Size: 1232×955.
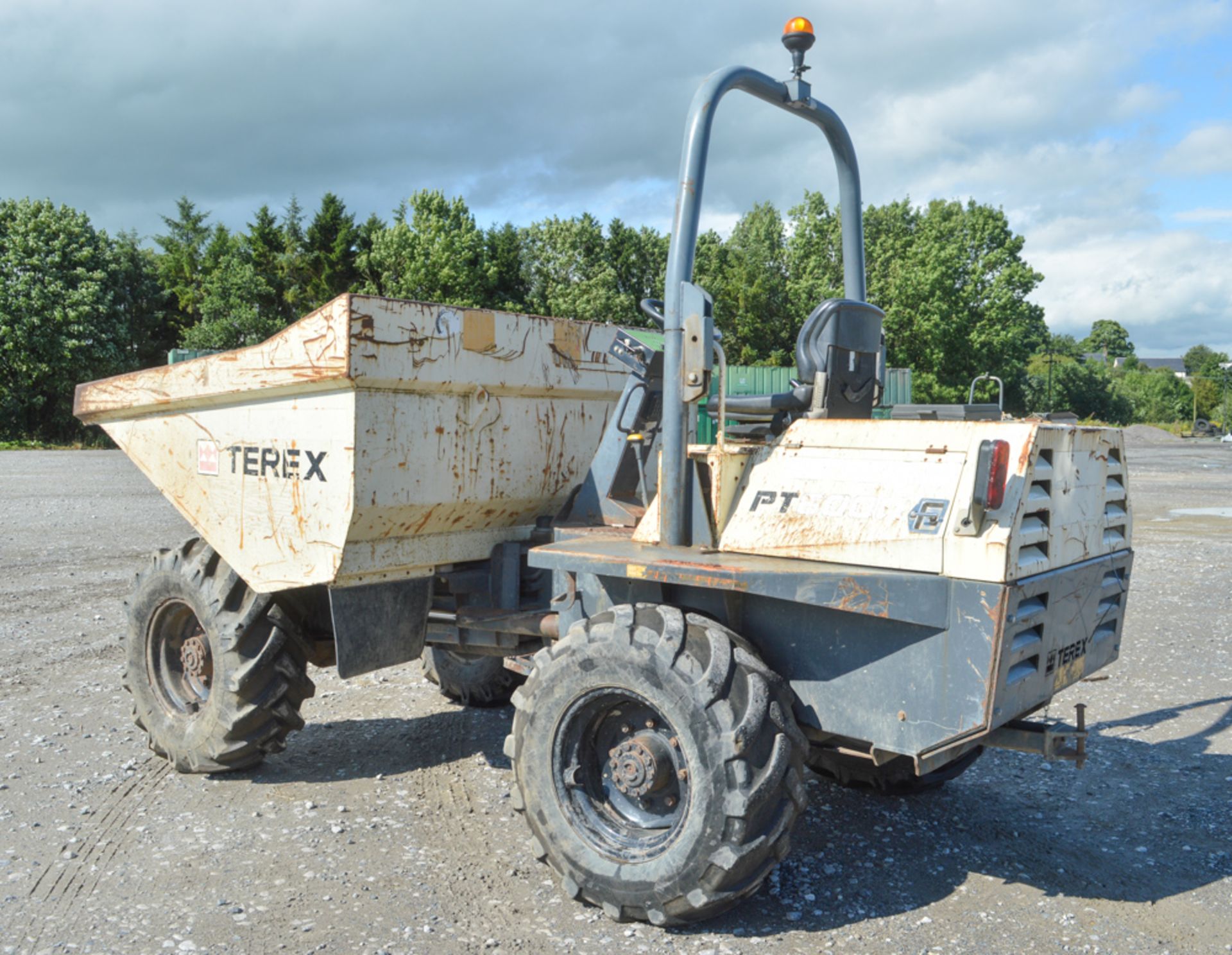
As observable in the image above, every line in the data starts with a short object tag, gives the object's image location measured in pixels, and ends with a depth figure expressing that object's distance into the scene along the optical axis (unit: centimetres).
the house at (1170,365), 15338
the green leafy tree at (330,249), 4091
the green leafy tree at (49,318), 3459
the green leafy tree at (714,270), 4559
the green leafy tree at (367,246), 4097
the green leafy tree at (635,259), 4288
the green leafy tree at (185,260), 4241
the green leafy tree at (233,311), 3772
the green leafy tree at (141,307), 3888
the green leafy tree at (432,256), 3894
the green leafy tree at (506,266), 4209
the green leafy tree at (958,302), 4447
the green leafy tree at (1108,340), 13225
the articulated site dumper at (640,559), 330
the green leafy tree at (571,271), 4075
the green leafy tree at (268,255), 4119
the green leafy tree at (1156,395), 8331
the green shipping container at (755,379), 2164
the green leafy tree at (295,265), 4091
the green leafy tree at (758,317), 4444
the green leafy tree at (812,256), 4341
